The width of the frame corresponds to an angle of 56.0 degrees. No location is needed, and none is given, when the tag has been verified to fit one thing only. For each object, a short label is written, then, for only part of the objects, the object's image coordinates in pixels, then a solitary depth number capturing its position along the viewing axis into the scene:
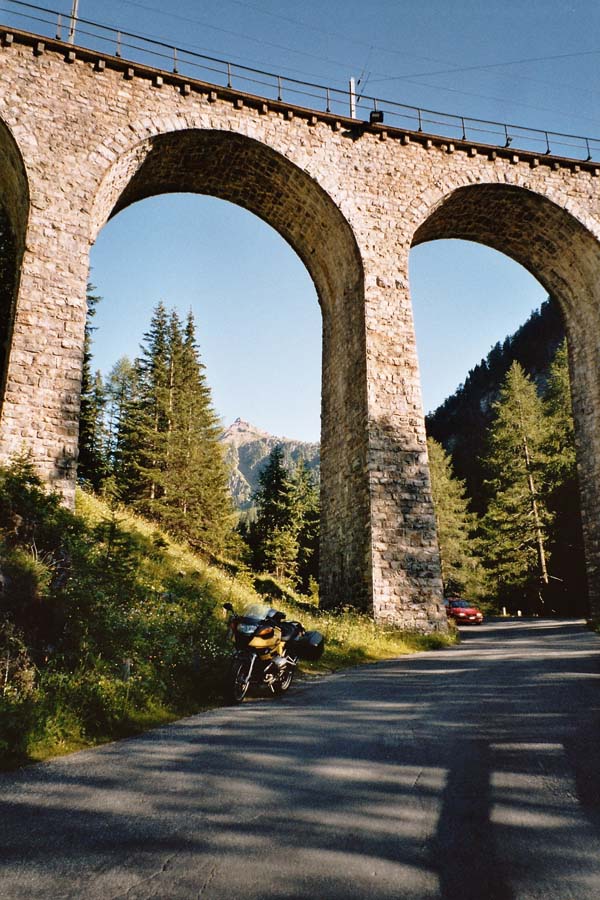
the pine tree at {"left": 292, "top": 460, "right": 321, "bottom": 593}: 37.12
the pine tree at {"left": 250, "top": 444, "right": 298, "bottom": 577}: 34.56
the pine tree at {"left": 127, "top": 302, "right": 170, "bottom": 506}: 26.61
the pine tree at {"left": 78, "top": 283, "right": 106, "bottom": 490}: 23.81
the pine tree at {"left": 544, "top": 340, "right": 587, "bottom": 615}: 30.80
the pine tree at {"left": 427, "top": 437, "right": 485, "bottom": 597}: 35.12
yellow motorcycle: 6.77
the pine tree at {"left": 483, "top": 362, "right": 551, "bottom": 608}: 33.00
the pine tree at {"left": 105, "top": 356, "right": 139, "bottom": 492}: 26.86
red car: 25.28
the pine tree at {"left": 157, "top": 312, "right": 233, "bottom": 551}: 26.12
